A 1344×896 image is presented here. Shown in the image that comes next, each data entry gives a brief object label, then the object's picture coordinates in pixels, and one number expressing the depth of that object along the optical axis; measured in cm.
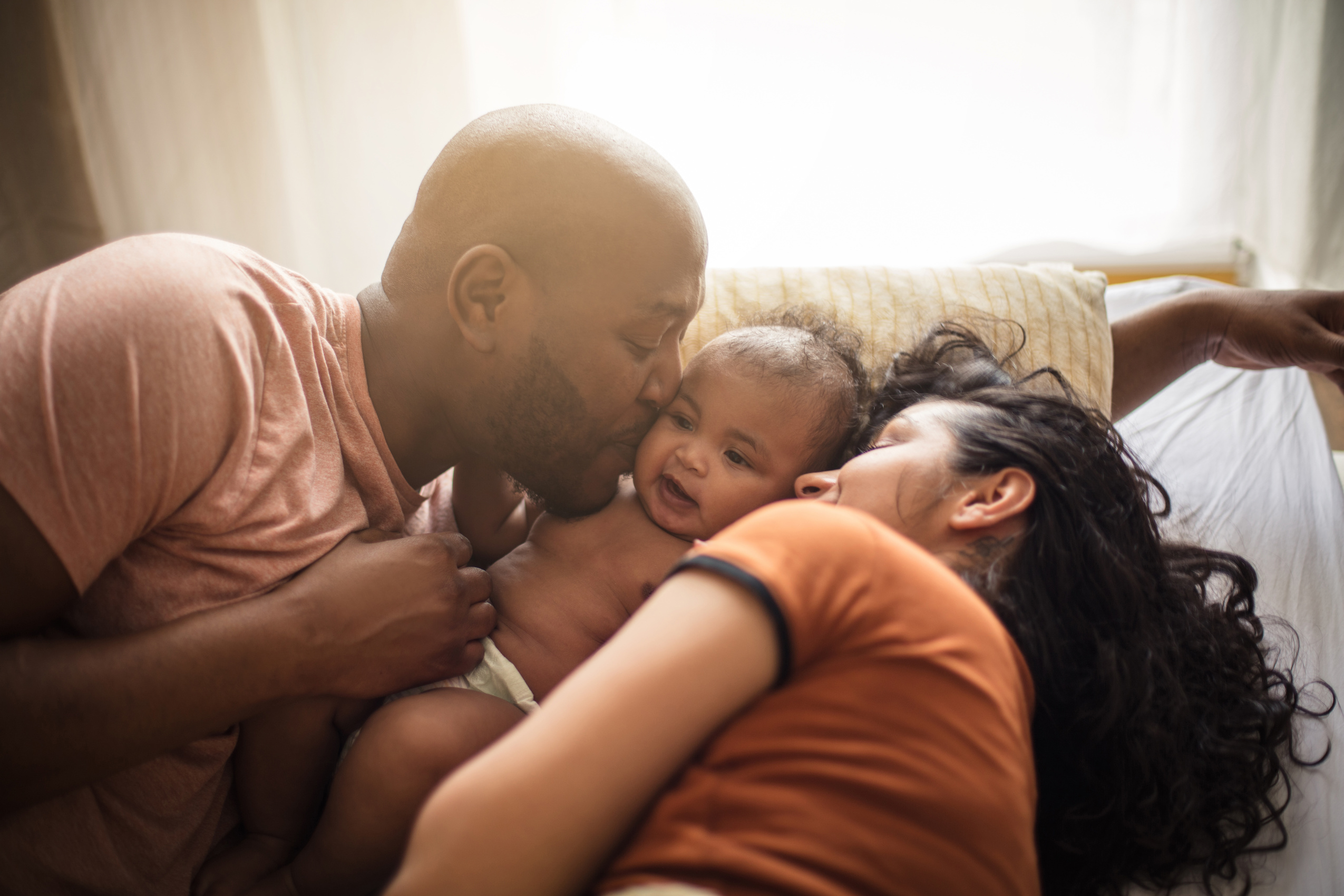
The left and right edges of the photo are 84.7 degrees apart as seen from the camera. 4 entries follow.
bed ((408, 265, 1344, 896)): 136
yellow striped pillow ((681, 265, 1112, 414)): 160
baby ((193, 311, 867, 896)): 89
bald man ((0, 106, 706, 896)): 78
